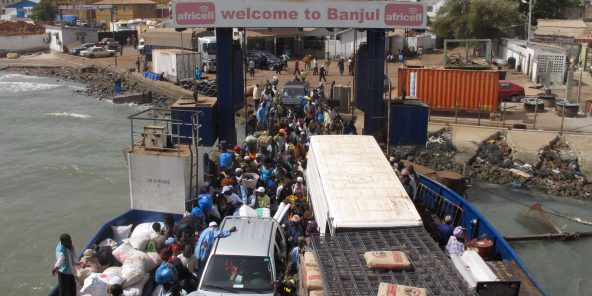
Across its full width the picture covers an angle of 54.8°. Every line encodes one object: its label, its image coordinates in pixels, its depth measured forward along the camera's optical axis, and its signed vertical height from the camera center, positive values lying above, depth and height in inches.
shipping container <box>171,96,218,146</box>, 621.3 -78.2
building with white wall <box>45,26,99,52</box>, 2325.3 +42.5
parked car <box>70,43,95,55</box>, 2180.1 -8.9
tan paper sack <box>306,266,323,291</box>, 276.7 -112.9
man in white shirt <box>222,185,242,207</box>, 439.2 -115.1
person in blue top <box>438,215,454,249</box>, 388.5 -126.1
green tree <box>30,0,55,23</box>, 3513.8 +203.6
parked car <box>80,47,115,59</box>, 2081.7 -26.4
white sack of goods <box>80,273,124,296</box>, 319.9 -132.7
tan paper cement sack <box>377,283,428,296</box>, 244.5 -104.0
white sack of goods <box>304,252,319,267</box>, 296.7 -111.2
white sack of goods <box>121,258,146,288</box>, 335.6 -131.8
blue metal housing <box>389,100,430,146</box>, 662.5 -87.9
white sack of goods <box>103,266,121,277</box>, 337.7 -132.4
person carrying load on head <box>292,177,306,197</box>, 460.8 -114.8
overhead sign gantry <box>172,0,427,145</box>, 596.1 +32.6
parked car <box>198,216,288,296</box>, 320.2 -124.9
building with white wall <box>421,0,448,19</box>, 2518.2 +173.3
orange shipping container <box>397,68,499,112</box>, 950.4 -70.5
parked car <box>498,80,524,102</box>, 1104.8 -90.5
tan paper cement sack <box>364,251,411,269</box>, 275.4 -102.9
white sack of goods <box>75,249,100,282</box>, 340.5 -132.5
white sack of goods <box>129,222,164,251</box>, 394.9 -132.8
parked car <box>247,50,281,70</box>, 1593.3 -42.2
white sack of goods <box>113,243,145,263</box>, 359.8 -129.7
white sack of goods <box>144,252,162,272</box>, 353.8 -132.8
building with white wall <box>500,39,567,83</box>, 1321.4 -35.2
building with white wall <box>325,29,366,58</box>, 1737.2 +7.9
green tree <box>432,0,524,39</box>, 1721.2 +81.7
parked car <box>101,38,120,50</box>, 2129.7 +6.1
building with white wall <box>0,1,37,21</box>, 3934.5 +244.9
